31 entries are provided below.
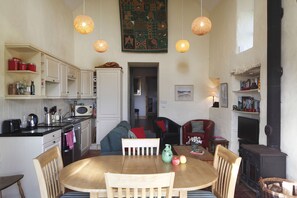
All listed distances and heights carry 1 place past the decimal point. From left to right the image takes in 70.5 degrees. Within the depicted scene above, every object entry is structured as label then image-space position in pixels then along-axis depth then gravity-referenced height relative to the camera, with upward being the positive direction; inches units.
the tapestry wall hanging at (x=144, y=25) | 236.4 +79.9
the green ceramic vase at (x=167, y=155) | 80.8 -23.2
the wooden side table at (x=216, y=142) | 185.0 -41.5
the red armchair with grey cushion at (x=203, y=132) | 217.3 -39.9
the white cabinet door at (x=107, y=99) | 224.1 -4.1
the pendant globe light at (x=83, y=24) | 116.1 +39.8
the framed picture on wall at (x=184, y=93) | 251.8 +2.6
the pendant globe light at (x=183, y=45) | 165.9 +39.7
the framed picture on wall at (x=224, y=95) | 193.9 +0.2
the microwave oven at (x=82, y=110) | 227.9 -16.2
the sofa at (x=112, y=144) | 128.0 -29.8
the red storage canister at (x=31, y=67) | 126.9 +17.4
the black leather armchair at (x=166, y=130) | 226.5 -39.2
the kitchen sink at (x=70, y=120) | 186.3 -22.1
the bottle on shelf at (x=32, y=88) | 131.4 +4.2
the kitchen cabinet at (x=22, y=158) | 112.0 -34.0
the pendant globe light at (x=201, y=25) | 117.7 +39.4
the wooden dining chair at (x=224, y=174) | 65.8 -27.3
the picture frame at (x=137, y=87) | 454.6 +17.8
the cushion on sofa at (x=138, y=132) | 170.9 -30.6
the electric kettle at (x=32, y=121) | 138.6 -17.3
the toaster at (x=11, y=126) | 117.2 -17.6
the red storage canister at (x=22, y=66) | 123.6 +17.3
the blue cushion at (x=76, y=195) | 73.5 -35.2
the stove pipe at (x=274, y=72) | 113.2 +12.5
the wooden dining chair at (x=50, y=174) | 63.1 -26.2
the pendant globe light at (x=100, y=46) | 165.2 +39.0
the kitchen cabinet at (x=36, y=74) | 122.3 +13.9
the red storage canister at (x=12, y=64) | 121.6 +18.1
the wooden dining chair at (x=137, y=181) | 49.1 -20.2
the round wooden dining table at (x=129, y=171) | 59.4 -25.9
